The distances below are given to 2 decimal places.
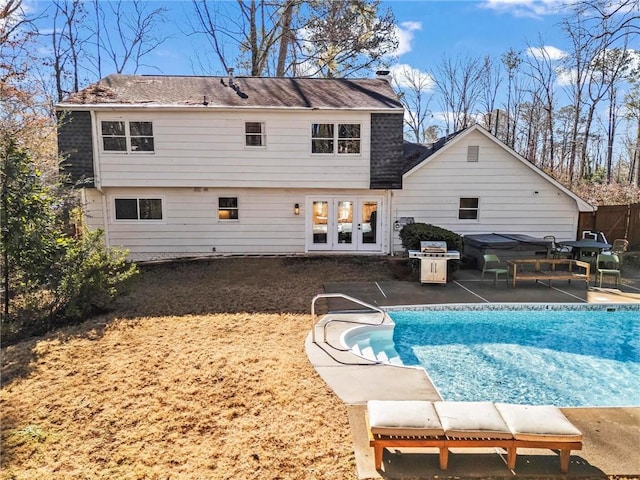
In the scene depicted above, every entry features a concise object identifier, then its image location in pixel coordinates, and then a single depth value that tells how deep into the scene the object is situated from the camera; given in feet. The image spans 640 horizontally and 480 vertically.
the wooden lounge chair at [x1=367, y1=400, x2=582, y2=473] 11.93
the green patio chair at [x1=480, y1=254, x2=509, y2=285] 36.26
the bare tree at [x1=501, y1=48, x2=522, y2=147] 95.25
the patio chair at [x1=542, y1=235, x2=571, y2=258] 43.09
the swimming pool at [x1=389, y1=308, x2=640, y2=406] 19.90
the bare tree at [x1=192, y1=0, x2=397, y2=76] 70.85
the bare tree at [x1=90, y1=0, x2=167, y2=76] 76.33
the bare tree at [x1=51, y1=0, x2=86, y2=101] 71.82
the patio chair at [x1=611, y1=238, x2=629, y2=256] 45.50
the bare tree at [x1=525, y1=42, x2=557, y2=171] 91.65
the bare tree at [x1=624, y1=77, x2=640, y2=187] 82.10
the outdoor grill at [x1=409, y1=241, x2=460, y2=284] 35.70
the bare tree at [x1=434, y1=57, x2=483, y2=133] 101.86
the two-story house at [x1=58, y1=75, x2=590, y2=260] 44.83
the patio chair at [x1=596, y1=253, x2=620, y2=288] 36.22
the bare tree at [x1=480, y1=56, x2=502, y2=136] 101.09
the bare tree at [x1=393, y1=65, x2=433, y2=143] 104.72
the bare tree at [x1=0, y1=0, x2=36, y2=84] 47.93
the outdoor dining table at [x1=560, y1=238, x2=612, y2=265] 41.22
